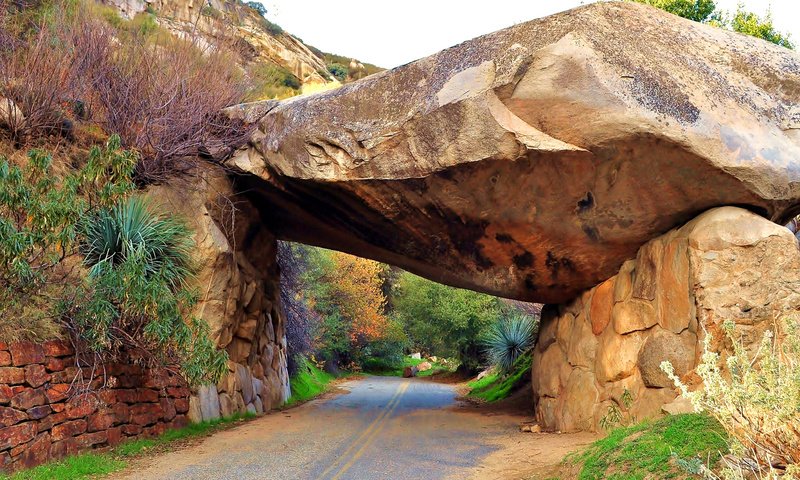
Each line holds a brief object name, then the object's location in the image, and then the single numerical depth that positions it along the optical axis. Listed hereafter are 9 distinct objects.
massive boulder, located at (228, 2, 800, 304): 9.47
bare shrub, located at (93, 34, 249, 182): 11.91
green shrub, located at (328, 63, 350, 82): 57.01
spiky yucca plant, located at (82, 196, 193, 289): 9.91
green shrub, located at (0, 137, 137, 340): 7.58
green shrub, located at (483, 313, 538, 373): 20.84
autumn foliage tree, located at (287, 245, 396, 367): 30.53
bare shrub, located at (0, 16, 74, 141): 11.09
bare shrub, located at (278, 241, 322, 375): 19.56
